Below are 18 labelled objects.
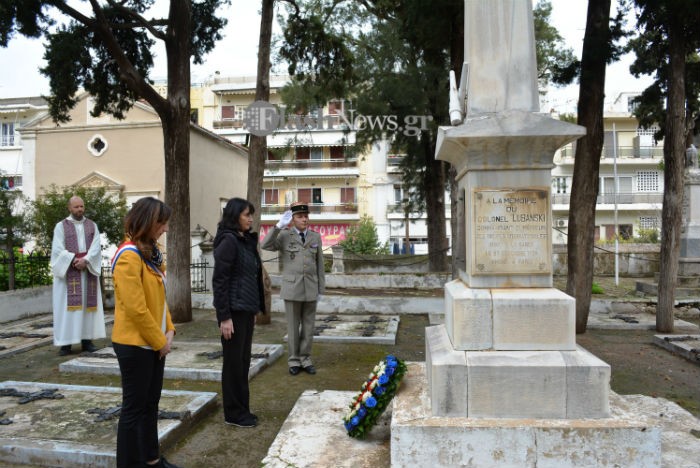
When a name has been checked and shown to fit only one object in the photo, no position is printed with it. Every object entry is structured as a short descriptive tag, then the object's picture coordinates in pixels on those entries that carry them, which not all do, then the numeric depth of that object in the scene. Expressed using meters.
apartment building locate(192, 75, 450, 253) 37.06
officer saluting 5.80
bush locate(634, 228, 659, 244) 24.15
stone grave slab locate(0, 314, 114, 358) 7.09
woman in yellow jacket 3.04
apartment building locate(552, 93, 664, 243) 37.28
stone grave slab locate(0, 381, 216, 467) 3.48
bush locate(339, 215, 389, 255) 28.95
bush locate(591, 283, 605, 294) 13.73
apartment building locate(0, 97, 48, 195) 30.12
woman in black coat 4.13
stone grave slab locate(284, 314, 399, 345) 7.63
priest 6.66
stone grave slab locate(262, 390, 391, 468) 3.41
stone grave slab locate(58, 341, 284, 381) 5.62
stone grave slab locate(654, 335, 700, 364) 6.63
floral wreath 3.63
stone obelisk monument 3.09
